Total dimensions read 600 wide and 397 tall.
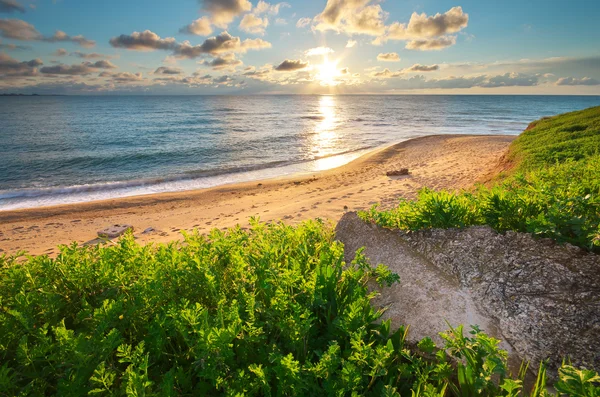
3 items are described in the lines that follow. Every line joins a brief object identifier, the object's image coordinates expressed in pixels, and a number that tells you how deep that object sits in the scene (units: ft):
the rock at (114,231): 34.07
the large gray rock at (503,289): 8.15
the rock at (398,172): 54.31
